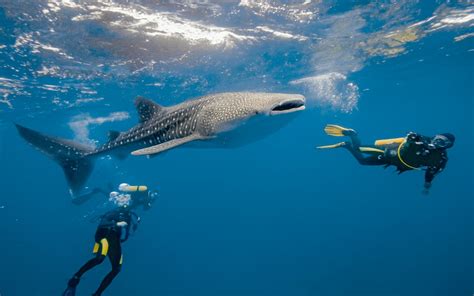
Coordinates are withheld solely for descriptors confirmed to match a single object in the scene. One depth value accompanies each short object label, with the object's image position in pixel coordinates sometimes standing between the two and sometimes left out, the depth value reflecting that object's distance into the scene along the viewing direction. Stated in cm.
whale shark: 504
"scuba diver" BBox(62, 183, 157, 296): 733
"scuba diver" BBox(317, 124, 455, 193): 589
